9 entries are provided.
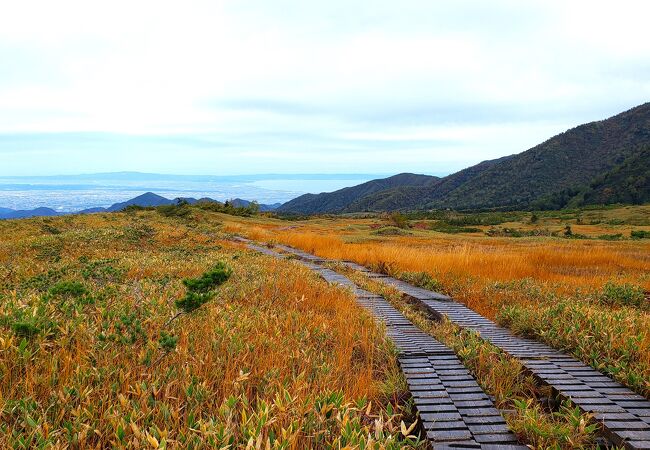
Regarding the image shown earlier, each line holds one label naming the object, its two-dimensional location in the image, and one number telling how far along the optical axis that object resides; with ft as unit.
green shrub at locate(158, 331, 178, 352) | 13.10
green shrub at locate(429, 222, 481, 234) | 157.94
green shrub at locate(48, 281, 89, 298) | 18.17
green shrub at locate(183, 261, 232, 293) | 17.34
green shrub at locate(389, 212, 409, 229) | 171.48
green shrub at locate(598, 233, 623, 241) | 113.08
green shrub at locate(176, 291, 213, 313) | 15.78
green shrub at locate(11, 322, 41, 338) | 12.79
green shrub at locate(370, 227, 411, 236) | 128.16
